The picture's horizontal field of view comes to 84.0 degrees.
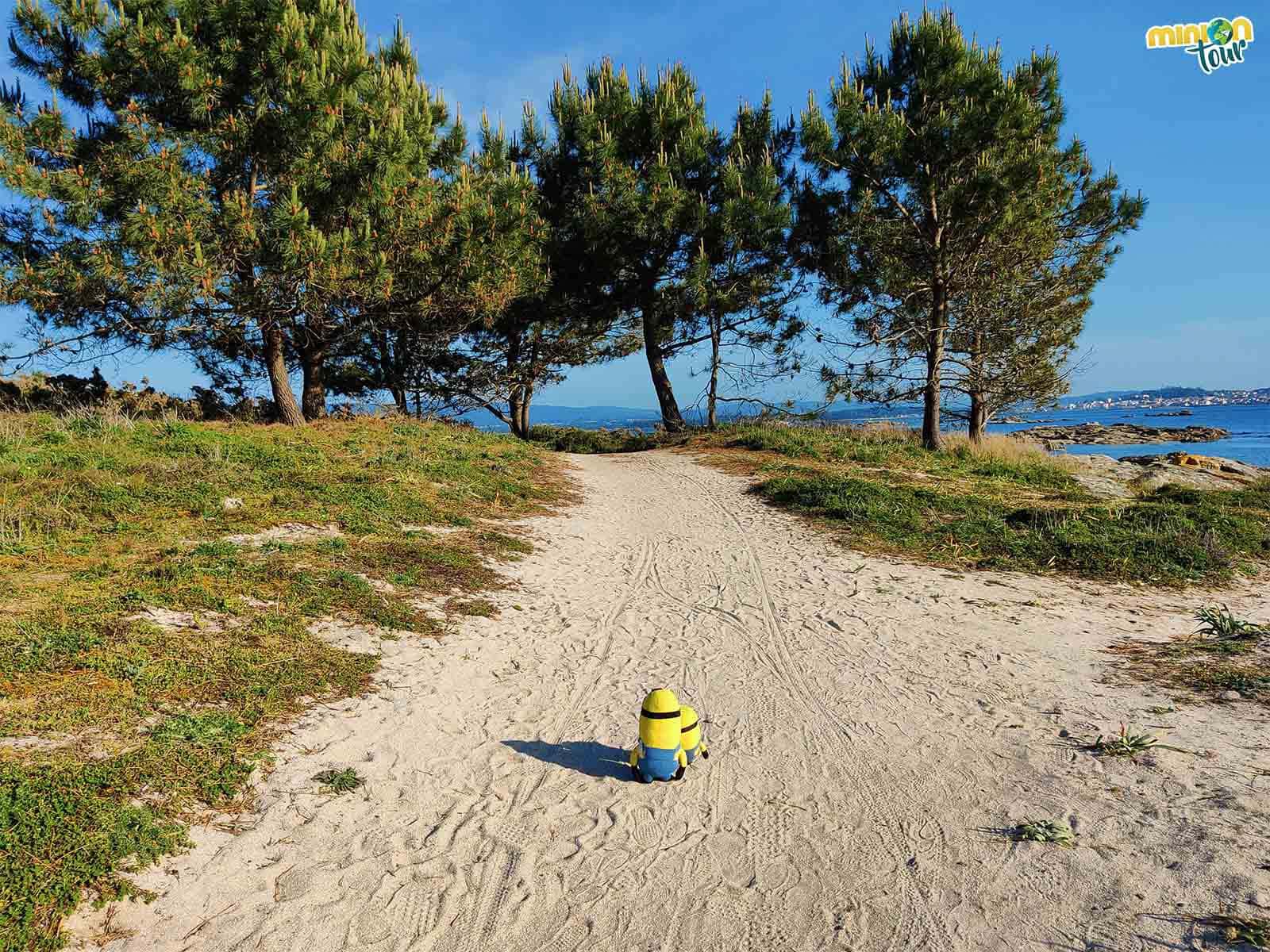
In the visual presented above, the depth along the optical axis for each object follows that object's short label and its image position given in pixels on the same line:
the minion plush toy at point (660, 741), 4.09
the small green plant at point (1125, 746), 4.39
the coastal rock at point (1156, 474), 14.91
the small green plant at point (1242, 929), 2.81
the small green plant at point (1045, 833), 3.58
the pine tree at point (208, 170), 11.38
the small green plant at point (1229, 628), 6.38
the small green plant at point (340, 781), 4.02
